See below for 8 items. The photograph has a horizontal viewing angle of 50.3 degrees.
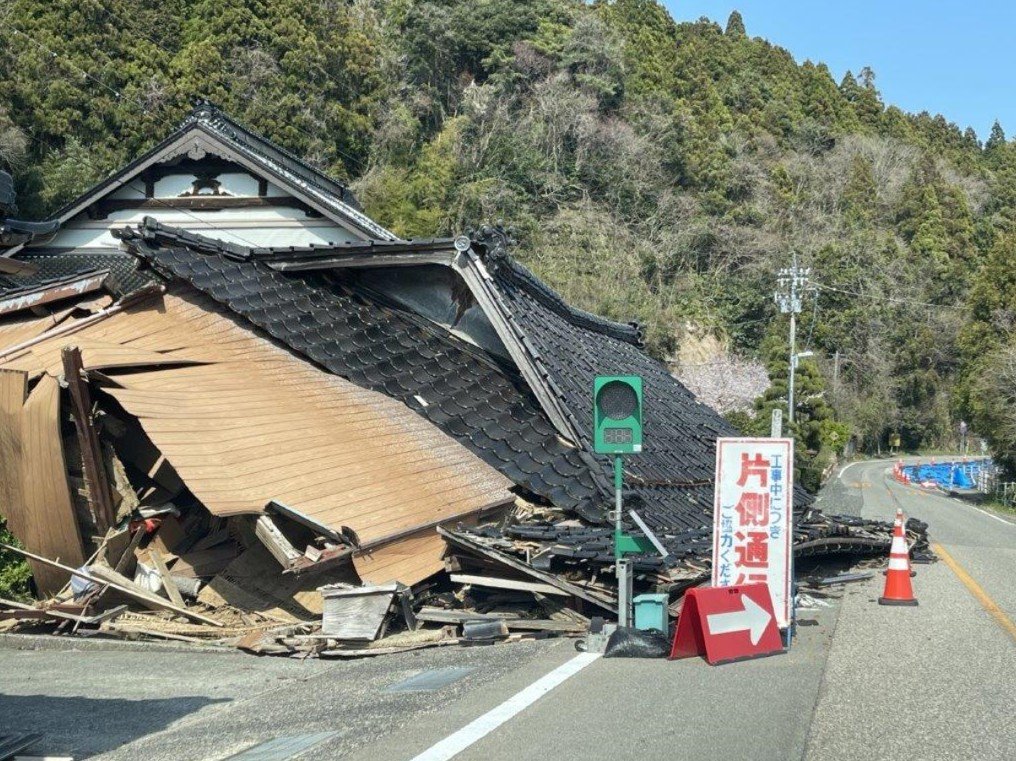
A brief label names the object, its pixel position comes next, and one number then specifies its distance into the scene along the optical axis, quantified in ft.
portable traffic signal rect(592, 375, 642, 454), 29.35
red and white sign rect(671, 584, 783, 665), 26.58
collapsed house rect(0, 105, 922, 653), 32.32
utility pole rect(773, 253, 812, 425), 164.35
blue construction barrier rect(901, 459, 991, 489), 195.42
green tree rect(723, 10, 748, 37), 311.47
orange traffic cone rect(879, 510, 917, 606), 38.42
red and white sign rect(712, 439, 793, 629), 28.99
